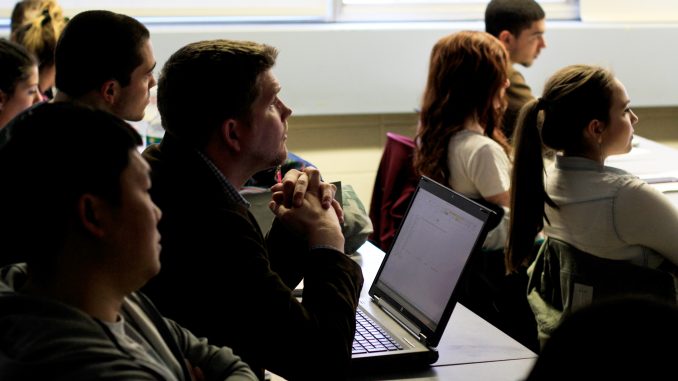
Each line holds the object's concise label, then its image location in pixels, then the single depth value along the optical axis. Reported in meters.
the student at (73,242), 1.10
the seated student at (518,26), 4.38
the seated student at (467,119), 3.17
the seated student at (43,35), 3.65
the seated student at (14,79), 2.82
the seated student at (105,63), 2.61
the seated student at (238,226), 1.56
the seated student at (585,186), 2.48
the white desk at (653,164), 3.18
